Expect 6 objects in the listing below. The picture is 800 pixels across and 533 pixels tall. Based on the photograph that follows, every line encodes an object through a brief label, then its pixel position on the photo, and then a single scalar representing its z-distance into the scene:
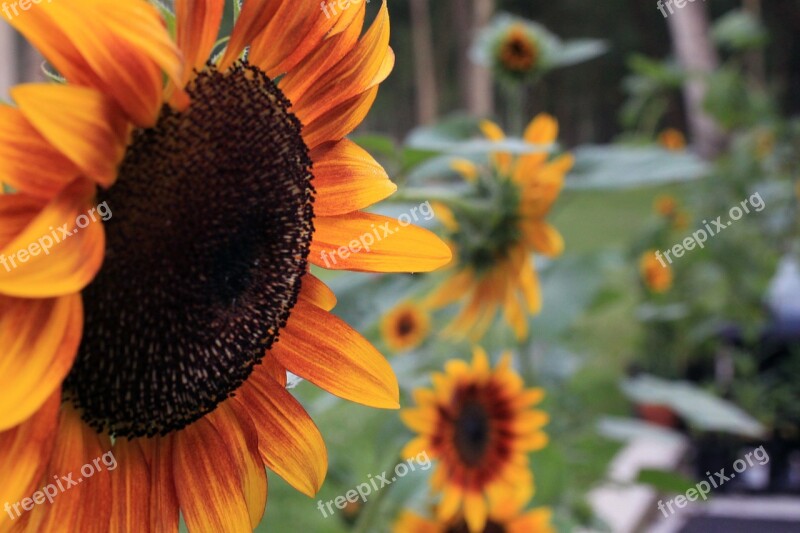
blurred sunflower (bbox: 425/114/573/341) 0.57
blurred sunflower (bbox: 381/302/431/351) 1.15
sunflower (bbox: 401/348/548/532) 0.61
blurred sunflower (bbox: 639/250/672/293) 1.55
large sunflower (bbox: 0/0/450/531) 0.18
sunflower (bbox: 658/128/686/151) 1.99
